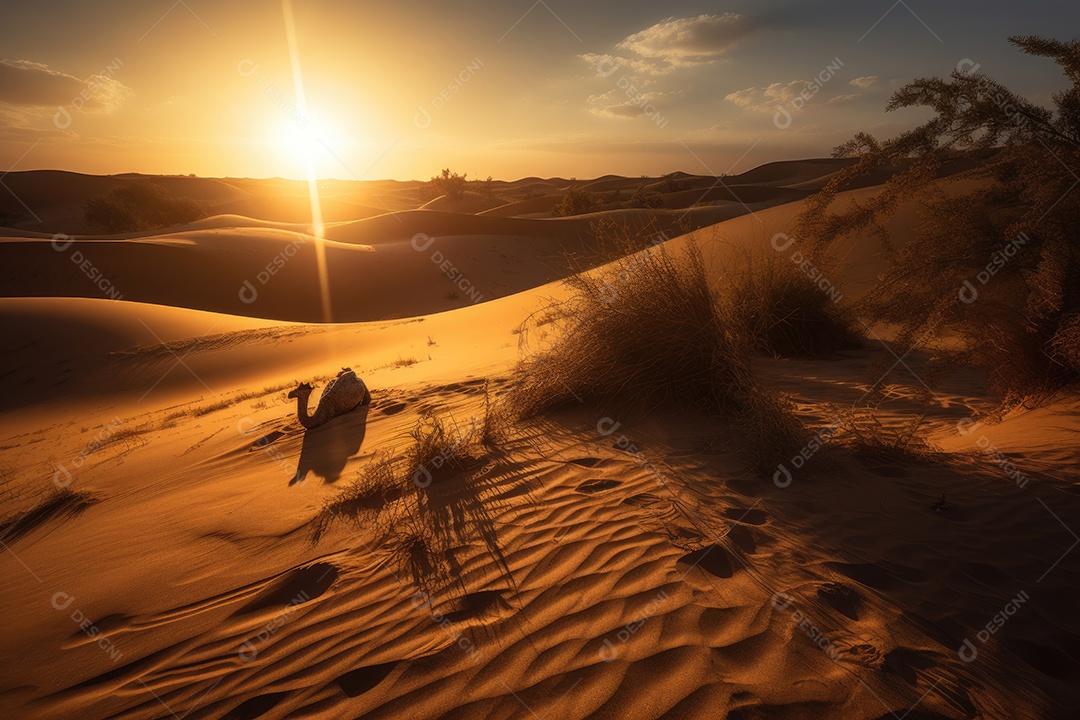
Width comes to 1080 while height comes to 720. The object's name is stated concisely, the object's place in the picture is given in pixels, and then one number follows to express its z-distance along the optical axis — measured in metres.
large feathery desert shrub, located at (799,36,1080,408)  3.13
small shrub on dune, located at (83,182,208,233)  33.94
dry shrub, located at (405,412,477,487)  3.35
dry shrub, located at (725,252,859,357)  6.35
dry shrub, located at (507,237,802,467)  3.89
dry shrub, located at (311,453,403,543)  3.00
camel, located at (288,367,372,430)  4.89
